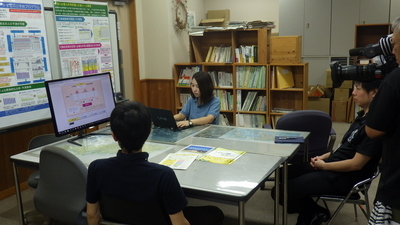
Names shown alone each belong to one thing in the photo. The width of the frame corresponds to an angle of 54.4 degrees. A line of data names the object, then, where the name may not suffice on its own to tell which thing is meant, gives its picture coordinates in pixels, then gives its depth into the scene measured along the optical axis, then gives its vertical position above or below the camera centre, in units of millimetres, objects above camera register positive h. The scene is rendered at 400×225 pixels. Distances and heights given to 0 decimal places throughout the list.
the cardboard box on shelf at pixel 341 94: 5973 -760
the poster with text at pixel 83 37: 3543 +173
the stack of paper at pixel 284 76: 4672 -356
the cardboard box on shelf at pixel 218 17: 6136 +524
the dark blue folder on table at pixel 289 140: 2526 -602
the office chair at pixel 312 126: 3068 -636
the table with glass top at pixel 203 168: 1770 -622
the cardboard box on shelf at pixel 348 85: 6000 -622
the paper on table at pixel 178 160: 2102 -605
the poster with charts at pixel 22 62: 3047 -36
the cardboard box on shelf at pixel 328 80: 6109 -547
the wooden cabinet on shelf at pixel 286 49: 4523 -28
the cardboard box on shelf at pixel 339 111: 6043 -1030
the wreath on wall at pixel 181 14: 5234 +507
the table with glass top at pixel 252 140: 2322 -615
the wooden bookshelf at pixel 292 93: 4613 -567
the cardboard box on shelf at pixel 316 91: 6094 -716
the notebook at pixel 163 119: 2905 -502
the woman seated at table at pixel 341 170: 2234 -753
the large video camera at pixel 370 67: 1822 -117
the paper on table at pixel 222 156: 2180 -610
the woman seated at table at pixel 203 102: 3305 -445
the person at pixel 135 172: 1575 -483
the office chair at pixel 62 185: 1951 -664
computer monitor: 2504 -312
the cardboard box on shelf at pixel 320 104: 6094 -913
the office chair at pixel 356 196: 2262 -911
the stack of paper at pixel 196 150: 2344 -602
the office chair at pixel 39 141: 2734 -624
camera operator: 1521 -371
